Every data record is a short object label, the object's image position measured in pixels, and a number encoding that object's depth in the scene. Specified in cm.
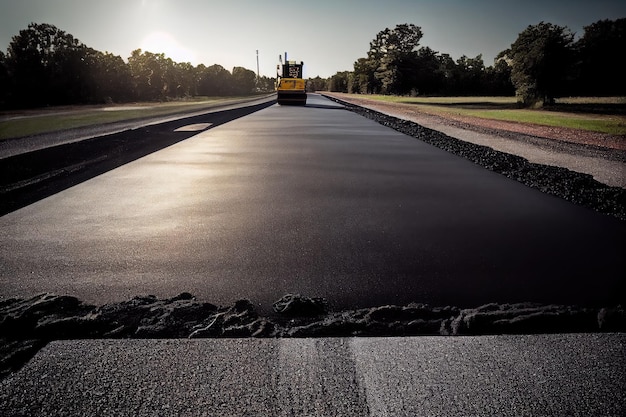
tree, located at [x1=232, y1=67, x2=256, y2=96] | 13516
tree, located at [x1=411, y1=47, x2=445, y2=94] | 8188
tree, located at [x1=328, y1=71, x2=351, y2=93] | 17056
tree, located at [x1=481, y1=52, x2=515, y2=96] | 8106
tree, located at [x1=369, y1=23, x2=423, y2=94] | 7969
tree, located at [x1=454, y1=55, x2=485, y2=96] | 8606
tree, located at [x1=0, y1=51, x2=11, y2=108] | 3752
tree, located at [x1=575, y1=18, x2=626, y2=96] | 4281
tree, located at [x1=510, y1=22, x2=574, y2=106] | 3353
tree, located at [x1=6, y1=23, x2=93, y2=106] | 4162
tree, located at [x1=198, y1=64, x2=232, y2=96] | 11806
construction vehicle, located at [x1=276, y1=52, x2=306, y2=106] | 3953
